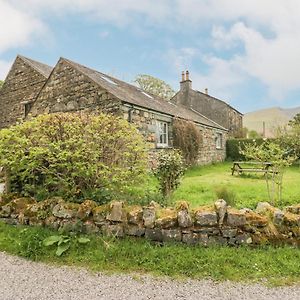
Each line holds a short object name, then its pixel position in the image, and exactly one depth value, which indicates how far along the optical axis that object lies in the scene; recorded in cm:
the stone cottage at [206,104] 3112
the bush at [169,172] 780
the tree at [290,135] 2166
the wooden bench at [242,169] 1398
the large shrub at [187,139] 1735
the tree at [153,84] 4131
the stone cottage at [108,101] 1331
